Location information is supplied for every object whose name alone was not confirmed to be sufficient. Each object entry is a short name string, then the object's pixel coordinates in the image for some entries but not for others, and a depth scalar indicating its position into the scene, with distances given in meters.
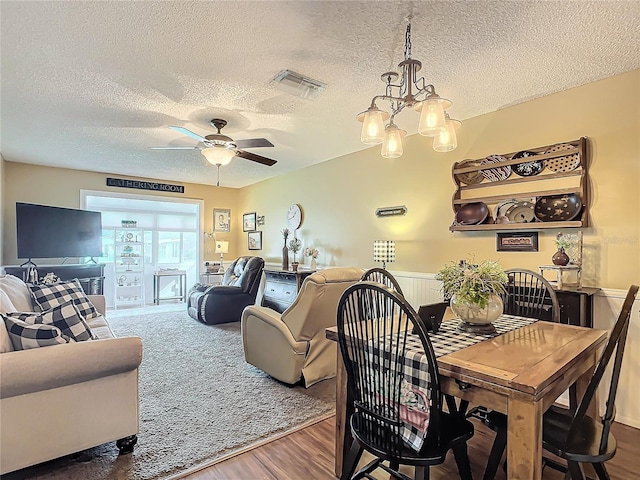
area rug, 1.97
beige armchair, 2.82
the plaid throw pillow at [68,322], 2.26
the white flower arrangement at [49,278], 4.61
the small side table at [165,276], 7.60
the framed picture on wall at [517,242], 3.11
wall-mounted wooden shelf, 2.78
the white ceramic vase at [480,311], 1.83
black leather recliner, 5.35
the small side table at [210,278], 6.92
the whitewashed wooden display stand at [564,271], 2.69
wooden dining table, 1.22
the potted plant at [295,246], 5.77
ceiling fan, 3.39
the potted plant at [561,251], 2.72
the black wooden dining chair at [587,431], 1.34
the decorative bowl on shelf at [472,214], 3.39
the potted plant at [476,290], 1.80
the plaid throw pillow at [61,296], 3.15
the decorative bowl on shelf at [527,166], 3.06
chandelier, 1.90
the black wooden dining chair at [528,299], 2.49
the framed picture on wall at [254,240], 7.12
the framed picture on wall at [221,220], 7.60
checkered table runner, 1.38
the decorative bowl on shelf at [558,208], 2.82
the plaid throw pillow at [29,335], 1.85
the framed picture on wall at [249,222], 7.31
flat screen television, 4.98
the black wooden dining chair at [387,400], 1.36
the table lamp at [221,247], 7.25
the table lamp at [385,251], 4.11
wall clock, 5.98
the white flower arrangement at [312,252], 5.44
